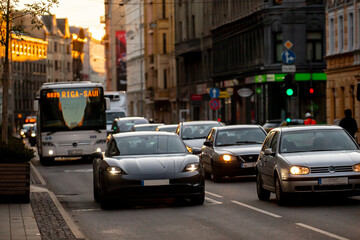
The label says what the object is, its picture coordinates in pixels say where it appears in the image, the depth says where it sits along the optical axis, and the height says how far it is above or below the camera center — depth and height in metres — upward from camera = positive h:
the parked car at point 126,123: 51.09 -1.05
